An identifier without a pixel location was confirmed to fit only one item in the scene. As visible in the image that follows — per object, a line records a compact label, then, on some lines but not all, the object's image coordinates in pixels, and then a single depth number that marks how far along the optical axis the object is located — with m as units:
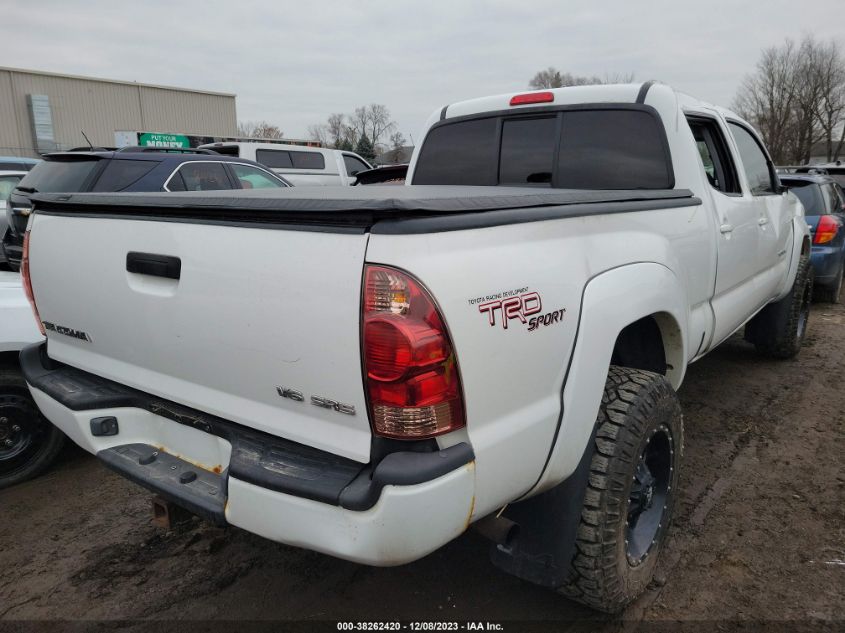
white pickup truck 1.59
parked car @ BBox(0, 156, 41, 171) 11.92
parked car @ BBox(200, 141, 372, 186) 15.07
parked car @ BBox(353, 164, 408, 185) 7.85
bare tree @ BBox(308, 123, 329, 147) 67.54
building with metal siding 34.69
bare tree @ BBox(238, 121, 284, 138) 70.56
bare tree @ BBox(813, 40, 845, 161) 52.72
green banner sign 24.41
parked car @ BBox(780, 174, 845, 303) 7.47
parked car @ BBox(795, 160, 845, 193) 12.62
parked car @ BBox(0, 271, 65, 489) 3.42
